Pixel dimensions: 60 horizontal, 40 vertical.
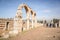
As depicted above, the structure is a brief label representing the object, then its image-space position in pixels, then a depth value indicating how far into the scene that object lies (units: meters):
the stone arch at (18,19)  6.76
